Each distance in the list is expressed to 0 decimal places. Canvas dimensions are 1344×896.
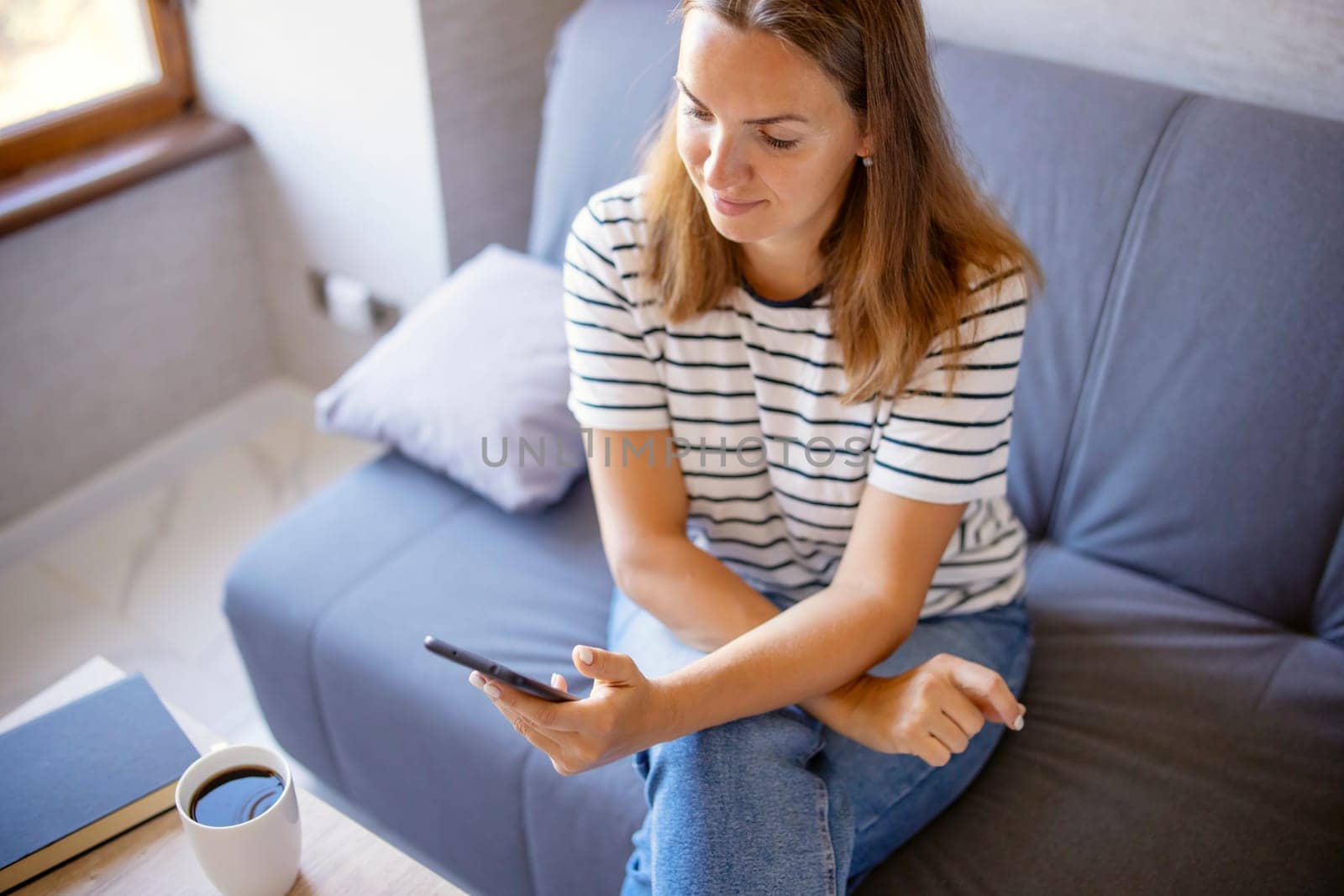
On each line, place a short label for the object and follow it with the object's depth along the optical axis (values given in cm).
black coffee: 88
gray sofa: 112
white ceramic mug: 85
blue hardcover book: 93
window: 177
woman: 93
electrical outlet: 201
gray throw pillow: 143
